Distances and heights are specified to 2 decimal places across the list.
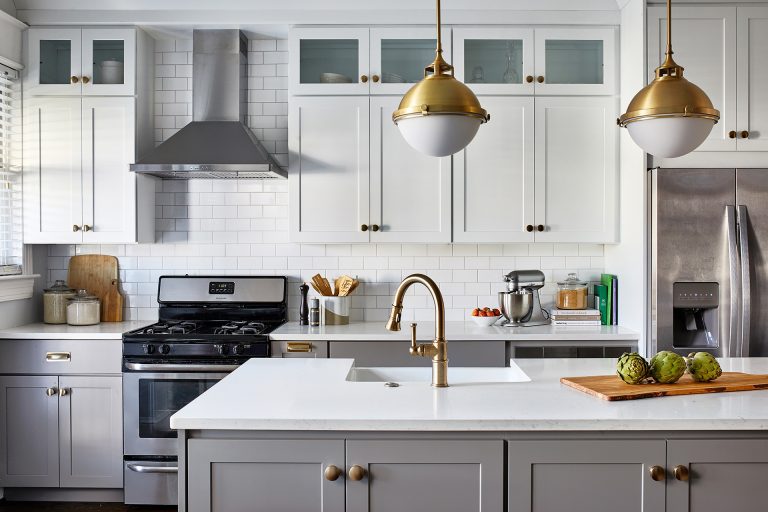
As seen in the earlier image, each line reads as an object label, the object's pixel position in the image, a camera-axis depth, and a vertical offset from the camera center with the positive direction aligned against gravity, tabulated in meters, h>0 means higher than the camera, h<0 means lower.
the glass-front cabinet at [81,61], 4.40 +1.17
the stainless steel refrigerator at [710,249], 3.86 +0.02
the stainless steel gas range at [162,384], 4.02 -0.73
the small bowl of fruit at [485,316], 4.39 -0.39
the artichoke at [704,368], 2.51 -0.40
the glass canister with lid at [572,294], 4.54 -0.26
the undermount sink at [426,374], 2.74 -0.48
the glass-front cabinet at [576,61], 4.39 +1.17
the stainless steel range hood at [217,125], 4.18 +0.78
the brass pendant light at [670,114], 2.33 +0.45
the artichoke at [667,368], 2.45 -0.39
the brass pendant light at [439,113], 2.22 +0.43
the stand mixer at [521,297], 4.35 -0.27
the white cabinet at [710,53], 4.02 +1.11
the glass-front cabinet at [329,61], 4.39 +1.17
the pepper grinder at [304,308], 4.55 -0.35
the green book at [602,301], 4.49 -0.31
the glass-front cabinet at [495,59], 4.39 +1.18
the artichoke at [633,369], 2.45 -0.40
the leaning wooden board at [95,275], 4.75 -0.15
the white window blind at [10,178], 4.37 +0.45
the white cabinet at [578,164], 4.39 +0.54
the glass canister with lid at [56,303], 4.54 -0.32
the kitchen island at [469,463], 2.17 -0.64
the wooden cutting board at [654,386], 2.36 -0.46
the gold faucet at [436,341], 2.44 -0.31
